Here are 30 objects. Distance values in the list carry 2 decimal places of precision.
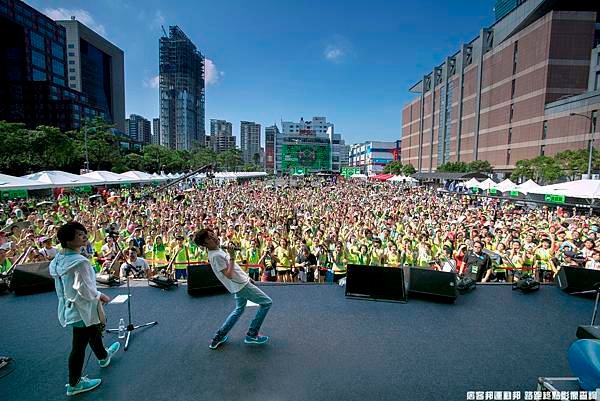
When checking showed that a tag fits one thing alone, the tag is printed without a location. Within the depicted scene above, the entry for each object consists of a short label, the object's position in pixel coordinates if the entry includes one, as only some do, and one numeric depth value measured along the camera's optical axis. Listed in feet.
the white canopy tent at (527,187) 63.34
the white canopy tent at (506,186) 74.61
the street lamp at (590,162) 65.99
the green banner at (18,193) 51.41
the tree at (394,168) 244.83
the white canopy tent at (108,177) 70.68
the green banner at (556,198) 54.79
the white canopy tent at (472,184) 96.73
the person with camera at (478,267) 23.82
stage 10.96
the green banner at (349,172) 259.19
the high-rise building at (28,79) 198.39
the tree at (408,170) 228.49
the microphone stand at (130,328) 13.71
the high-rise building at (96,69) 265.75
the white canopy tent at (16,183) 39.81
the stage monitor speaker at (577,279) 19.30
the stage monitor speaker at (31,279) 18.85
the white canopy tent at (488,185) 85.04
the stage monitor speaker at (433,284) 18.43
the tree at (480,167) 151.64
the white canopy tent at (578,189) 43.09
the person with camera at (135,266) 23.40
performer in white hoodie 9.82
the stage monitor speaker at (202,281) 19.26
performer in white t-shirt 12.25
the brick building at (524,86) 122.72
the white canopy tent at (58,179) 50.39
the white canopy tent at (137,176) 83.92
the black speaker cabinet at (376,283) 18.84
